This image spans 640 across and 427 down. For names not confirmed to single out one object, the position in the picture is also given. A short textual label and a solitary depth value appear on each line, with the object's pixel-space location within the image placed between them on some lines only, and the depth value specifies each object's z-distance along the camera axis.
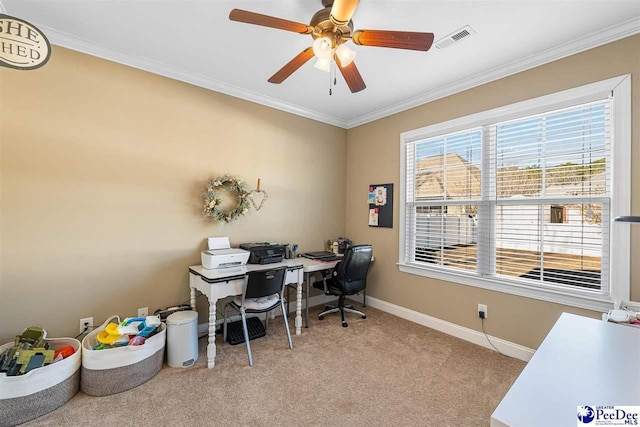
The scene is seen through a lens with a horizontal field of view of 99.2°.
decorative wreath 2.84
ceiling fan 1.51
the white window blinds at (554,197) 2.11
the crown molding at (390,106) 2.04
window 2.04
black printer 2.86
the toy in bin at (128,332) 2.02
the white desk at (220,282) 2.29
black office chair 3.08
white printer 2.57
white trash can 2.24
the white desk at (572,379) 0.68
